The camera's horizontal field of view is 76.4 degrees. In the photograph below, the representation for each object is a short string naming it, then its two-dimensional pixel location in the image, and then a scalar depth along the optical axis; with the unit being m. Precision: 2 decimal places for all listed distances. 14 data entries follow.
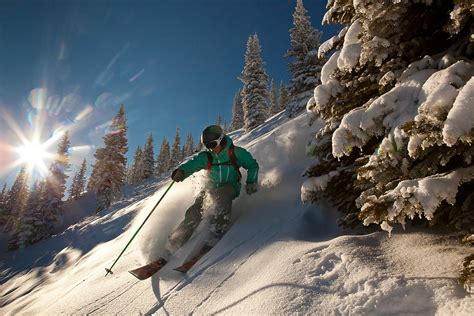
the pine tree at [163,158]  73.82
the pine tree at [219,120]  111.62
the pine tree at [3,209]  52.14
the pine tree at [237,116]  71.88
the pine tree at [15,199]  47.28
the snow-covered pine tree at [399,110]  2.24
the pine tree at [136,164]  77.82
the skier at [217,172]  5.98
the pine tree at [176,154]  71.31
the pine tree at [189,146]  84.45
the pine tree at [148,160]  62.41
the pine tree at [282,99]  61.91
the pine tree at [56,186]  37.56
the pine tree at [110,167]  37.19
